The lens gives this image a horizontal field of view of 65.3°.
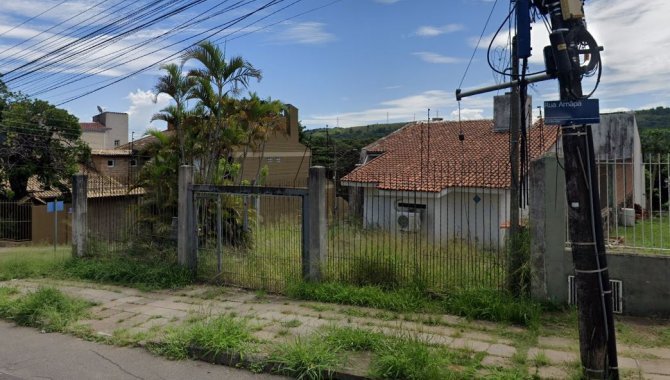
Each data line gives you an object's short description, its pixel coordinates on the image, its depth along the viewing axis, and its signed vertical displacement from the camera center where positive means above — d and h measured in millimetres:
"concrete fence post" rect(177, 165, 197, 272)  9750 -586
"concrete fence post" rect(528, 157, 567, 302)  6980 -592
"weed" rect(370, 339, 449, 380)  4867 -1658
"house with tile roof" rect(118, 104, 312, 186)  33875 +2551
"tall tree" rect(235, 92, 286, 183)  12461 +1840
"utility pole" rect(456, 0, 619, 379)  4566 +14
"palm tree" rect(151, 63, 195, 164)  11492 +2272
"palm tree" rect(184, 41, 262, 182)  11383 +2398
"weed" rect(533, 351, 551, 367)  5238 -1734
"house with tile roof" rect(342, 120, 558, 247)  17759 +1958
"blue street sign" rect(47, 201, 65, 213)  13391 -275
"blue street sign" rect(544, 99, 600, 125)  4492 +665
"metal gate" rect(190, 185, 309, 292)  8656 -870
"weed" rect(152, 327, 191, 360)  5973 -1781
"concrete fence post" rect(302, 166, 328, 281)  8406 -563
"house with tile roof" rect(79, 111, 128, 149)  51250 +6489
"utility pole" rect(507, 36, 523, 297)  7238 -171
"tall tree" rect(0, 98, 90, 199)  25672 +2580
